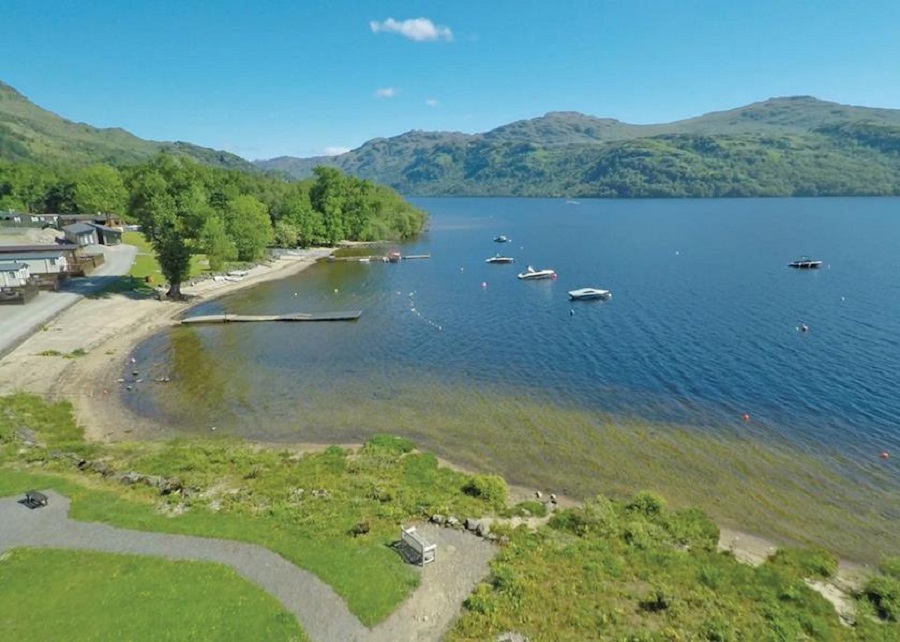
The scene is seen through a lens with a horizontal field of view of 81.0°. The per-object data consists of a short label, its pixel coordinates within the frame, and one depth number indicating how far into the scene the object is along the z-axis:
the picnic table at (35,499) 26.98
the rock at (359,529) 25.99
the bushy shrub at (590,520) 27.45
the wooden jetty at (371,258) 129.50
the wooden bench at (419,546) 23.62
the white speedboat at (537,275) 109.56
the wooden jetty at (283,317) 73.38
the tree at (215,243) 92.12
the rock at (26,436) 37.04
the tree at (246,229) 115.19
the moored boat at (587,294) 88.56
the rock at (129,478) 30.78
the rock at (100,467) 31.85
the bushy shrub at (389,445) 37.72
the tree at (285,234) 141.50
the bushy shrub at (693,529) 27.02
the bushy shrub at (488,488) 30.75
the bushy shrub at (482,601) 20.83
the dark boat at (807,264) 109.78
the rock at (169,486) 29.77
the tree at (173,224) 78.12
